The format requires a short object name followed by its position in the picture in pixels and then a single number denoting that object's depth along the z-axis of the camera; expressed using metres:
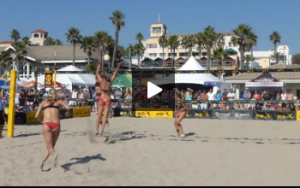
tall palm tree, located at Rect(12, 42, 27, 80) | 50.25
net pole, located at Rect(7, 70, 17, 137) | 10.04
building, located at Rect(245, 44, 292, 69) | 95.81
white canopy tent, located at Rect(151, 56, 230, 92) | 23.22
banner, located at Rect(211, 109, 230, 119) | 17.55
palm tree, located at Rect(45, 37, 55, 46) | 90.75
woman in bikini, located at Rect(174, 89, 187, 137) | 10.43
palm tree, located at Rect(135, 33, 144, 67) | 88.91
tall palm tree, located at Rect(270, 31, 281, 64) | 89.84
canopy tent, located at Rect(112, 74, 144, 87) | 23.41
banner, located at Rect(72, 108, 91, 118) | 17.36
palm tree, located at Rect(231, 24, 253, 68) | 54.59
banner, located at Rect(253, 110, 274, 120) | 17.06
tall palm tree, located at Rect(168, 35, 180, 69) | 79.00
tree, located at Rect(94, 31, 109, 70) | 57.60
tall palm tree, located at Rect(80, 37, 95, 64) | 54.97
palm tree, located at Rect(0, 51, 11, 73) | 51.78
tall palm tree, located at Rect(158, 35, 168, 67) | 82.49
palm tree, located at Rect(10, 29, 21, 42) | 81.06
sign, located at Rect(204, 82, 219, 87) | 23.51
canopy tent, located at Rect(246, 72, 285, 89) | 24.38
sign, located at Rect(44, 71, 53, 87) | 16.48
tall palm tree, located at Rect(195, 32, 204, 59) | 64.06
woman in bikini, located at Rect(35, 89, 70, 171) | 6.17
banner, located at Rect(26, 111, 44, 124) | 14.00
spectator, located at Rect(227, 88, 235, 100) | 18.55
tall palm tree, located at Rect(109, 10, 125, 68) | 51.19
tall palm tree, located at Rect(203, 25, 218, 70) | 63.25
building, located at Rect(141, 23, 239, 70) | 71.69
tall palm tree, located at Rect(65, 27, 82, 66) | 57.94
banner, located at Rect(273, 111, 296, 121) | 16.88
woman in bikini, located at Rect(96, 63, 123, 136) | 9.69
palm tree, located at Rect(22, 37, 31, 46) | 59.77
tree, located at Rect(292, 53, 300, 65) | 100.64
